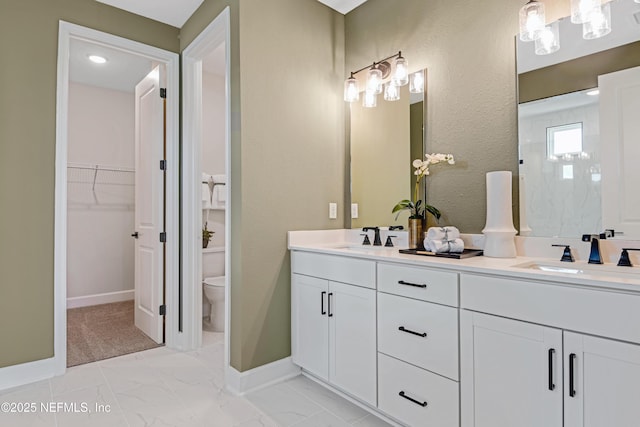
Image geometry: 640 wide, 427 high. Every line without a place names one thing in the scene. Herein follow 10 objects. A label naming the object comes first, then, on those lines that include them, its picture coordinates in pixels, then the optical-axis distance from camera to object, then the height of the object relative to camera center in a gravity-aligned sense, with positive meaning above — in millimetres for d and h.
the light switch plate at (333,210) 2644 +48
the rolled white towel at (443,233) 1894 -86
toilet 3266 -634
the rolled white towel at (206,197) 3693 +199
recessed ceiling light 3590 +1580
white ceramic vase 1761 -16
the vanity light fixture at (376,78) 2303 +924
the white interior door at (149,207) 2986 +85
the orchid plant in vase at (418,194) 2117 +130
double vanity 1125 -479
